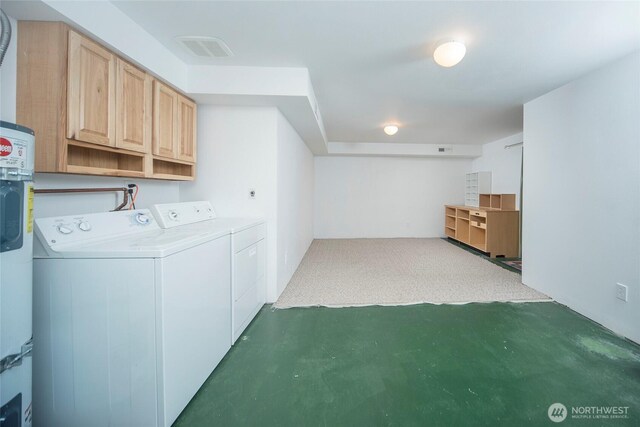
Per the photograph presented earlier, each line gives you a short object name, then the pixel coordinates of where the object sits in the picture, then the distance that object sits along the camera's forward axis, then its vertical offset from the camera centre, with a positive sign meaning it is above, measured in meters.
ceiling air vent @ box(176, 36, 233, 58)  1.96 +1.33
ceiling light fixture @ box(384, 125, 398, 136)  4.39 +1.48
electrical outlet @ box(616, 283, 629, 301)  2.09 -0.62
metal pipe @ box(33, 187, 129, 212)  1.49 +0.12
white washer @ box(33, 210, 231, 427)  1.18 -0.58
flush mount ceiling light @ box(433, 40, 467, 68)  1.89 +1.23
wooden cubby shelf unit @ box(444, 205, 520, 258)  4.72 -0.32
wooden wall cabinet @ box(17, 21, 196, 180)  1.36 +0.63
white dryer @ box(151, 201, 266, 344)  1.96 -0.34
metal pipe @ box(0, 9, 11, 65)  1.17 +0.80
